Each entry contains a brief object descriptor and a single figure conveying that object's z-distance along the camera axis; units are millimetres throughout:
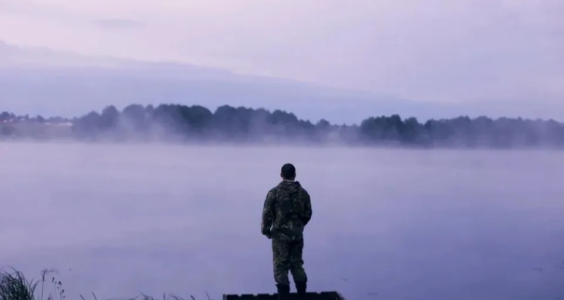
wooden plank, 7676
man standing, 8016
